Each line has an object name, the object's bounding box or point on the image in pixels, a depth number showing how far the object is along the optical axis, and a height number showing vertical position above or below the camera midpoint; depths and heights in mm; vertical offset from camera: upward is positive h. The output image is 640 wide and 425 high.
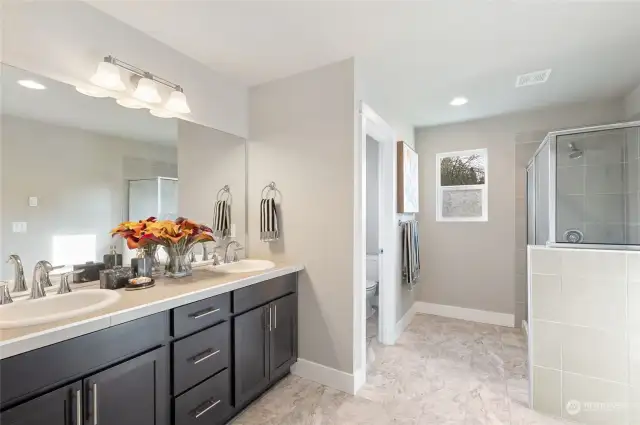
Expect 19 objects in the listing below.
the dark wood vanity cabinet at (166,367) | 1021 -671
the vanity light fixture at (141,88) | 1609 +746
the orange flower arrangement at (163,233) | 1740 -106
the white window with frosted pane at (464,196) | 3570 +205
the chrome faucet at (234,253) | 2451 -310
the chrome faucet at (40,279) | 1421 -305
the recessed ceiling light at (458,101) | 2895 +1102
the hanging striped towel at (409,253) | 3223 -432
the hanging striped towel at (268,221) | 2396 -50
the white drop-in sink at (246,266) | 2229 -393
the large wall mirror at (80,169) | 1434 +273
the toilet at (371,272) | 3711 -732
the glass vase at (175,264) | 1907 -313
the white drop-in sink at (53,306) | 1078 -380
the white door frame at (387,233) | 2971 -191
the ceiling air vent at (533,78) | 2367 +1097
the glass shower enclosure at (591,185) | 2090 +210
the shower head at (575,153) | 2243 +446
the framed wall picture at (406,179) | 3072 +368
